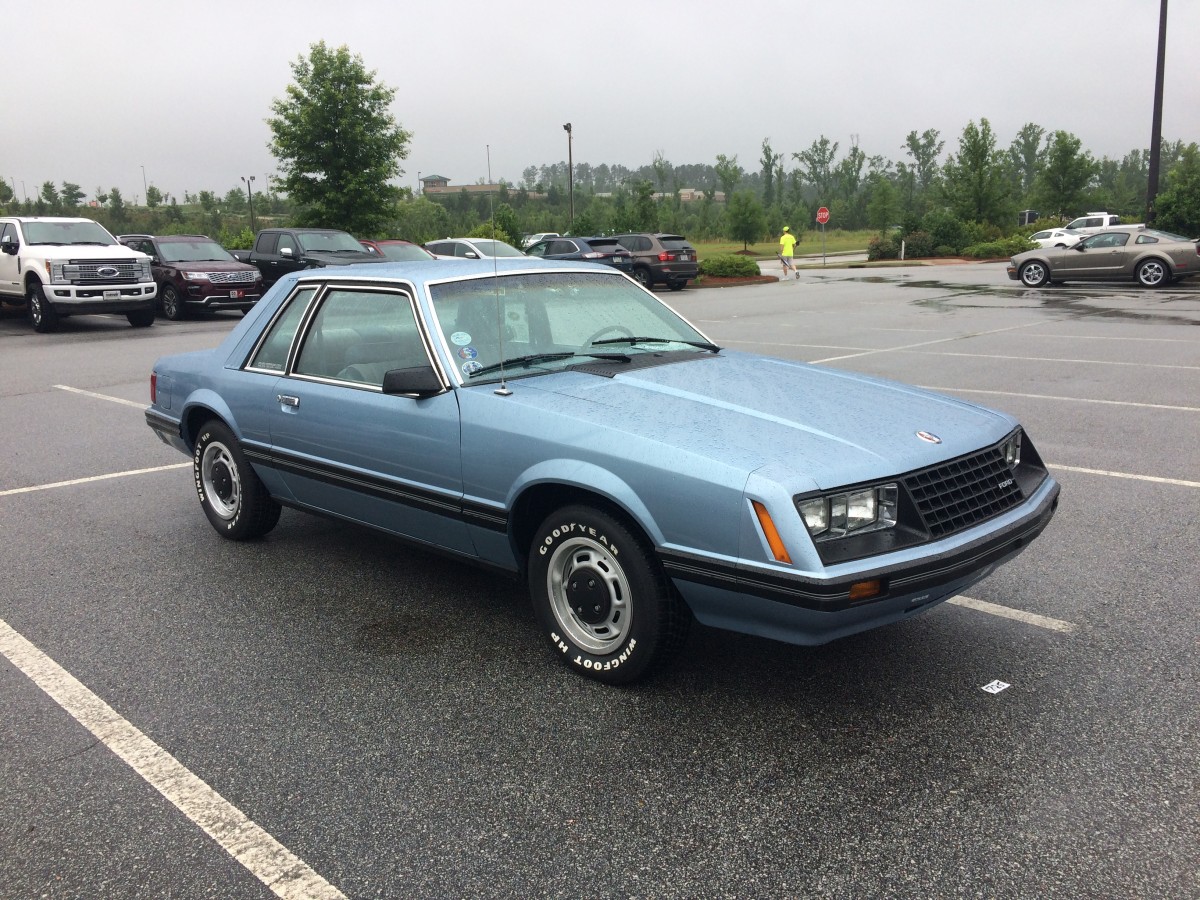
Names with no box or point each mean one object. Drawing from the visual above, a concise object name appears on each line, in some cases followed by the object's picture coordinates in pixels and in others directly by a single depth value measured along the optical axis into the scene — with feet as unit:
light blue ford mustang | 10.40
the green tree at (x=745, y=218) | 201.16
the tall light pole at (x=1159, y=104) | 94.38
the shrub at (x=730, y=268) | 105.40
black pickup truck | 68.03
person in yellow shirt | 105.09
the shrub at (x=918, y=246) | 150.10
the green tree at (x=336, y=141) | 114.21
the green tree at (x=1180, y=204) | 99.35
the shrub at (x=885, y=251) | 152.66
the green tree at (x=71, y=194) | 389.17
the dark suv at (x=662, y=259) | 92.32
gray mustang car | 78.89
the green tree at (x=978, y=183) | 167.94
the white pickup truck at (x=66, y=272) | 58.39
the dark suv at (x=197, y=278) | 66.74
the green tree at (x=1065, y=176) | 184.85
